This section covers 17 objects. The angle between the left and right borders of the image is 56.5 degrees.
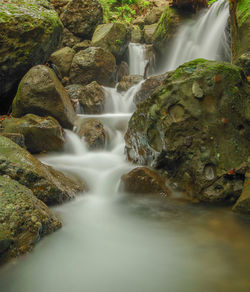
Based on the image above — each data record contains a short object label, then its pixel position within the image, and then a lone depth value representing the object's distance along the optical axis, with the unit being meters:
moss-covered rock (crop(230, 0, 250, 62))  5.10
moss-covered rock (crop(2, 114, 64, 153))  5.47
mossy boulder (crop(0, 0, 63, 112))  6.24
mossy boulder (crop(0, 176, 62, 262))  1.95
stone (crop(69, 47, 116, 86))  10.46
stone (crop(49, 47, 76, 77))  11.06
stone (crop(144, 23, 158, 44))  15.66
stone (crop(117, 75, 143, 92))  10.32
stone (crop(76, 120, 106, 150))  6.32
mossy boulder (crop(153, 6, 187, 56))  10.33
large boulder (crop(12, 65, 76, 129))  6.15
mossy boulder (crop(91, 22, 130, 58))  11.91
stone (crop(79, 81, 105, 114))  8.38
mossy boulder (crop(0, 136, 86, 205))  2.93
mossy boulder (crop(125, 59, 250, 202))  3.34
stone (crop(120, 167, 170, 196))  3.71
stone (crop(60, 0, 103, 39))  12.45
